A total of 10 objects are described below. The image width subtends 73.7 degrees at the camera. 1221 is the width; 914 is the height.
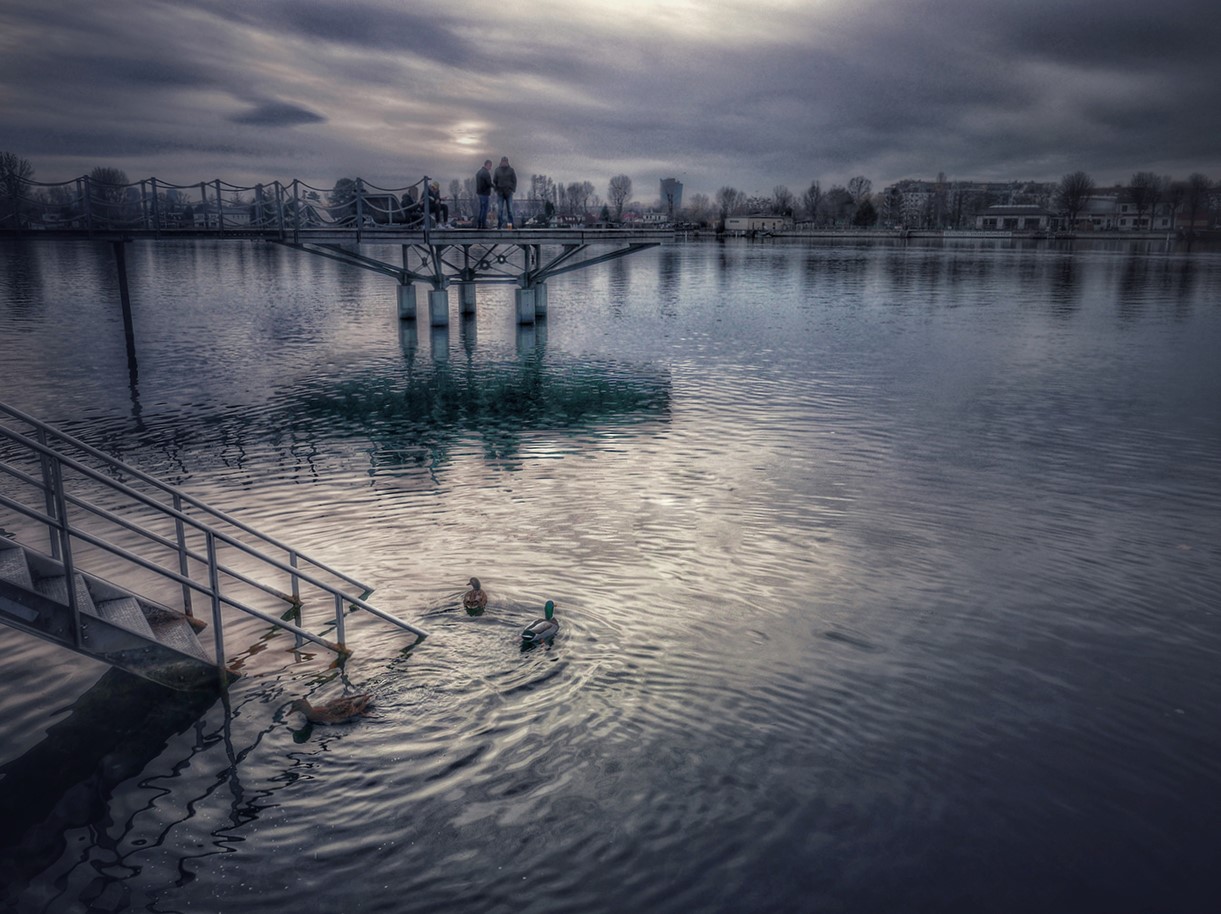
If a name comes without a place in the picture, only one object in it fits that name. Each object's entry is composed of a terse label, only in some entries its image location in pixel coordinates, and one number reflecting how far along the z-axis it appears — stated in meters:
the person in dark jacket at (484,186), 37.44
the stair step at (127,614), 8.55
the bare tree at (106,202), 32.09
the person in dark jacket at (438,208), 38.56
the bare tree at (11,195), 33.44
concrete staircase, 7.67
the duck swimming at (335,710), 8.62
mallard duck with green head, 9.91
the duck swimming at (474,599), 10.82
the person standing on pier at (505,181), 37.00
